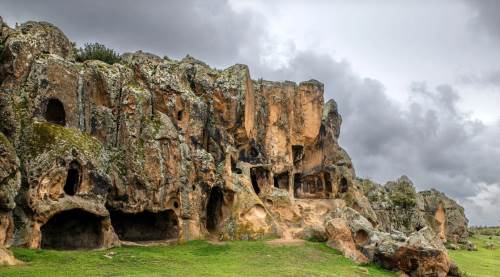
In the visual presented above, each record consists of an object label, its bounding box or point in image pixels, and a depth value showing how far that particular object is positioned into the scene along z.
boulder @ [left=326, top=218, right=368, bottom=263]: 33.23
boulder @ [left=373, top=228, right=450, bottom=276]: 29.73
